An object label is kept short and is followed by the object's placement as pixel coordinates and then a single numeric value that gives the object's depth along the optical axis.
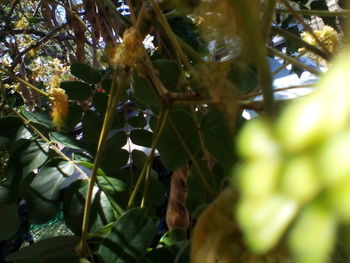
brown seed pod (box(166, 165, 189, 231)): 0.46
